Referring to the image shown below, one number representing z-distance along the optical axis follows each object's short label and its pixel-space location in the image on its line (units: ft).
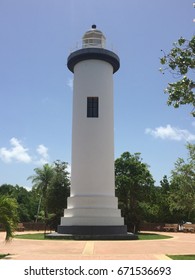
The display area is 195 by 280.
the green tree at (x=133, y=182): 79.64
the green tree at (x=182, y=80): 24.24
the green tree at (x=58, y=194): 73.42
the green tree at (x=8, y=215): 28.21
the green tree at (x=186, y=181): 60.11
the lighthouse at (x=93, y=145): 52.38
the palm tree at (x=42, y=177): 118.88
